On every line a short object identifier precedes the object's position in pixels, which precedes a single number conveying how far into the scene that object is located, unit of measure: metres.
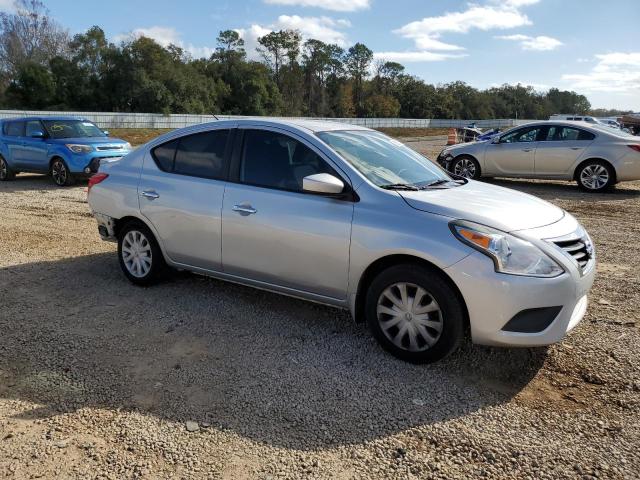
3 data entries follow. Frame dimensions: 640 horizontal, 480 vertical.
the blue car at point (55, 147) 12.50
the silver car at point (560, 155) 11.73
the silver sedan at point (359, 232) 3.55
